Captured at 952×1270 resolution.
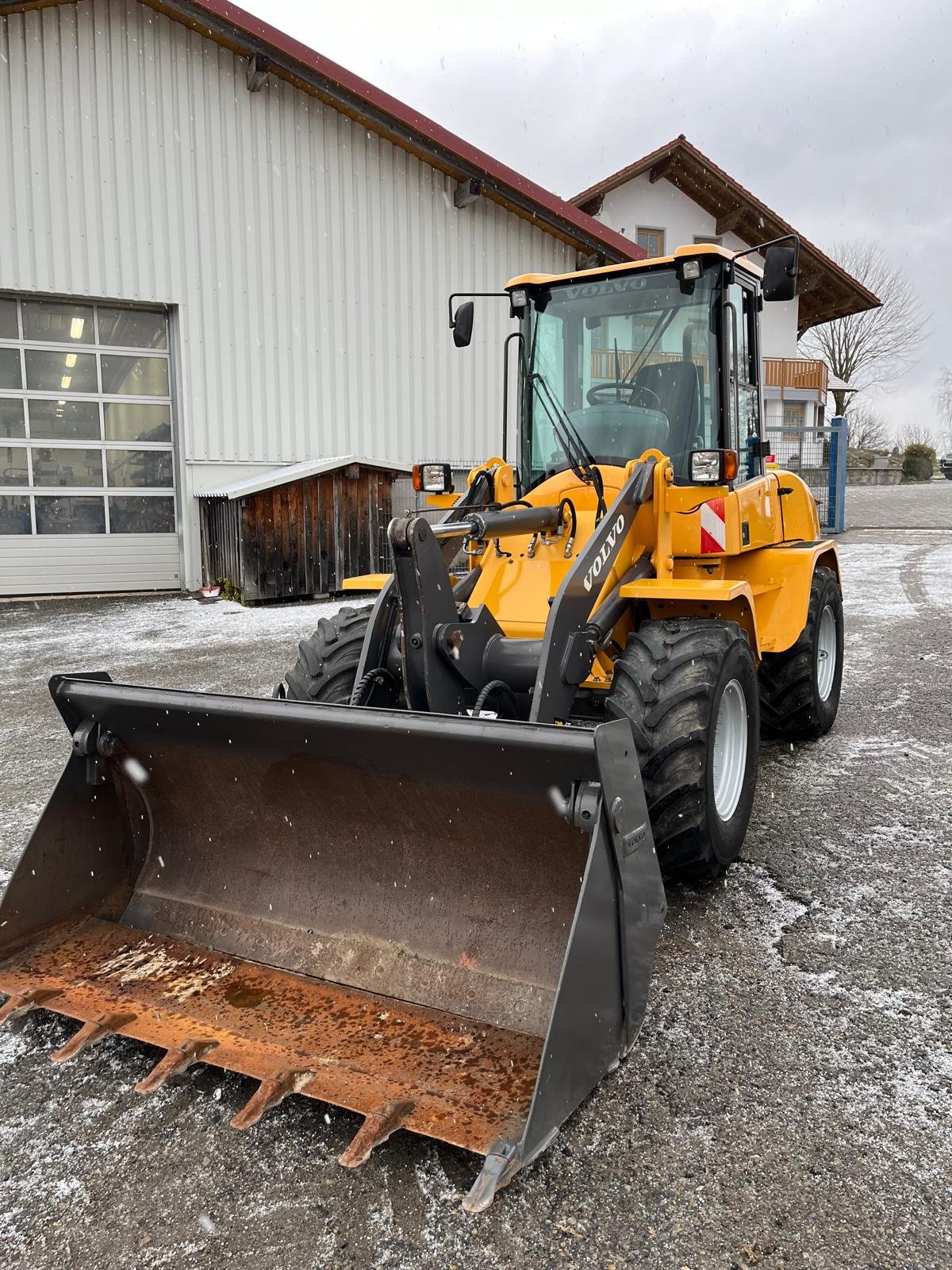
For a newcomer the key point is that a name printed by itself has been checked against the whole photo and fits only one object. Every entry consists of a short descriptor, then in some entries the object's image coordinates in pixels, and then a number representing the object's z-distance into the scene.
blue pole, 18.61
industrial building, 11.52
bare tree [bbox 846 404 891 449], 54.91
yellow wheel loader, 2.44
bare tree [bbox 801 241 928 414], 46.94
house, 24.66
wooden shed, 11.70
